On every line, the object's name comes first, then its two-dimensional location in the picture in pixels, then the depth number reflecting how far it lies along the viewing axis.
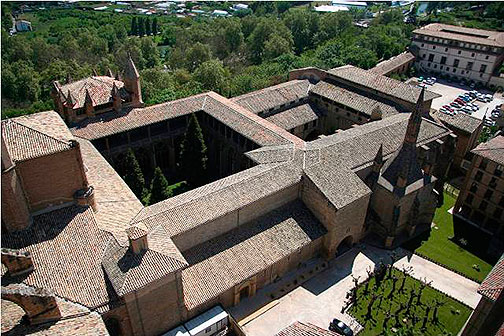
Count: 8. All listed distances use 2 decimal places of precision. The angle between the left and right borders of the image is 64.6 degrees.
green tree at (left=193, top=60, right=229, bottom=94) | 78.94
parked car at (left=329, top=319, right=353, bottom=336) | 35.94
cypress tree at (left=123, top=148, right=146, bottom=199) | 47.50
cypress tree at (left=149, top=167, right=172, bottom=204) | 46.38
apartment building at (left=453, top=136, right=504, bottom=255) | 47.34
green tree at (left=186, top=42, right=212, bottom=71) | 93.31
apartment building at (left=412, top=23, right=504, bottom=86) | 97.25
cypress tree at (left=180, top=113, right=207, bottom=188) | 50.94
